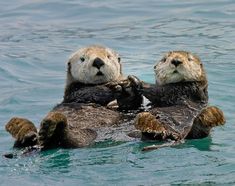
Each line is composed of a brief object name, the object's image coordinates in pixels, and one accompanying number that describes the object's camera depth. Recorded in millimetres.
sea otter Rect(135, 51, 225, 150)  14305
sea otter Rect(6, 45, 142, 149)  13656
